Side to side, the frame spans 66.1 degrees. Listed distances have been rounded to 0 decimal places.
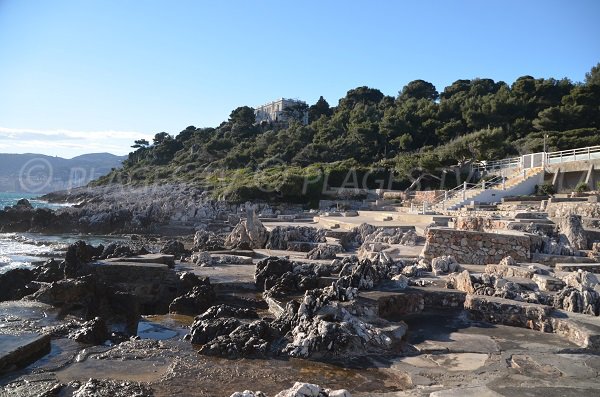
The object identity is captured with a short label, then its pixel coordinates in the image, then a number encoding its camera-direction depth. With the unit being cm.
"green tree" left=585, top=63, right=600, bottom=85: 4713
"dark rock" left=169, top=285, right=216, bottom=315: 821
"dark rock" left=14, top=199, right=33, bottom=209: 3838
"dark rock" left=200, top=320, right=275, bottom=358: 572
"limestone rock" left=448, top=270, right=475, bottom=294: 796
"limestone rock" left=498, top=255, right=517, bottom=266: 932
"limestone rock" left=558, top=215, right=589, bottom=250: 1096
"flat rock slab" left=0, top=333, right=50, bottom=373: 505
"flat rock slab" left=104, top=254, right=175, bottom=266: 1081
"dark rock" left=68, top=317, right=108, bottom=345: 614
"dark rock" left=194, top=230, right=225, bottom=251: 1576
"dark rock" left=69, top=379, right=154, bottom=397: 443
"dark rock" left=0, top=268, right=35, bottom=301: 920
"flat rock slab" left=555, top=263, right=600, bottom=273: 894
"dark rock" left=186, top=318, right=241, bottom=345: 622
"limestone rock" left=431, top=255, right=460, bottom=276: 956
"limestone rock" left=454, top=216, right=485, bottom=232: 1282
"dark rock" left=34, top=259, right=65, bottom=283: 1037
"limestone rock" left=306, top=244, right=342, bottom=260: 1234
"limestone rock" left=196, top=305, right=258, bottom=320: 693
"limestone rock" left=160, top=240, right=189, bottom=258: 1515
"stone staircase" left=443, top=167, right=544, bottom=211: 2306
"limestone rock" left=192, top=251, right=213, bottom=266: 1201
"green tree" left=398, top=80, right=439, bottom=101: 7544
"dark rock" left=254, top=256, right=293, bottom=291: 962
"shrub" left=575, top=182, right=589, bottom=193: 2207
